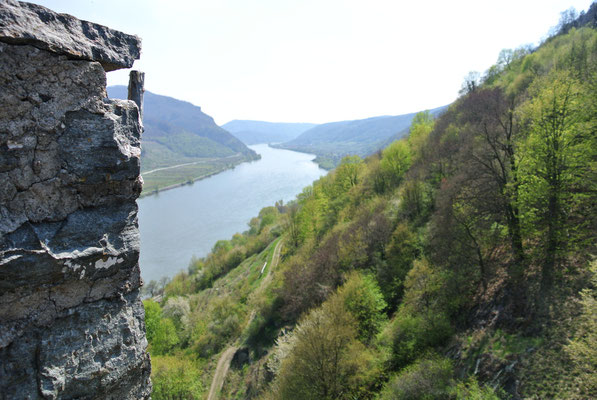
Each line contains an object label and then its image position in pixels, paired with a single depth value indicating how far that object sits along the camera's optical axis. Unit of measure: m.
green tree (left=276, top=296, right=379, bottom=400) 12.48
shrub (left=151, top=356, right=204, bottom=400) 17.19
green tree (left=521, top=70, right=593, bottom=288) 11.41
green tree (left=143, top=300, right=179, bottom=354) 27.51
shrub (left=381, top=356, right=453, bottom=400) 10.45
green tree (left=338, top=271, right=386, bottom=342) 16.03
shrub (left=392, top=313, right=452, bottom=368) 13.25
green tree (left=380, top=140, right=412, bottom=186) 32.12
